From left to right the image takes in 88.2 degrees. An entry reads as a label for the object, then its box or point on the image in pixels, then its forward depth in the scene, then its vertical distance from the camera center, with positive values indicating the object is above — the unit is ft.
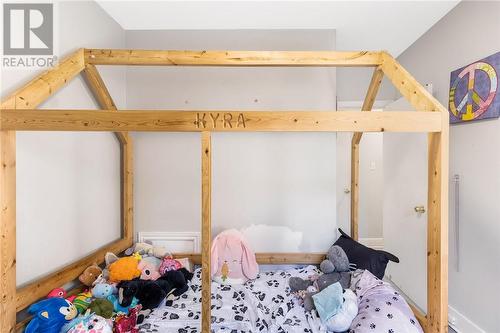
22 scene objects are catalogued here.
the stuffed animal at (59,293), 4.54 -2.30
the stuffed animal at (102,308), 4.62 -2.60
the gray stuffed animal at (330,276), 5.64 -2.52
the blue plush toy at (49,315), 3.98 -2.41
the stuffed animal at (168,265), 6.17 -2.47
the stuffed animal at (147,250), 6.81 -2.30
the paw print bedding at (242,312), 4.68 -2.93
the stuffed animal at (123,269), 5.45 -2.27
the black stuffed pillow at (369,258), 5.85 -2.19
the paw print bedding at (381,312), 3.99 -2.45
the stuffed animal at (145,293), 5.12 -2.63
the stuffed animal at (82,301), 4.75 -2.59
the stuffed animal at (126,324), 4.44 -2.80
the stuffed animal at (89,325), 4.03 -2.57
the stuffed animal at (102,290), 5.04 -2.48
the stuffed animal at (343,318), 4.43 -2.66
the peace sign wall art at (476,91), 5.58 +1.70
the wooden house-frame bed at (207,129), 3.60 +0.50
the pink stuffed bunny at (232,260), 6.40 -2.43
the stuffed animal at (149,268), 5.87 -2.46
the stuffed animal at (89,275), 5.36 -2.34
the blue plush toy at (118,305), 5.05 -2.80
